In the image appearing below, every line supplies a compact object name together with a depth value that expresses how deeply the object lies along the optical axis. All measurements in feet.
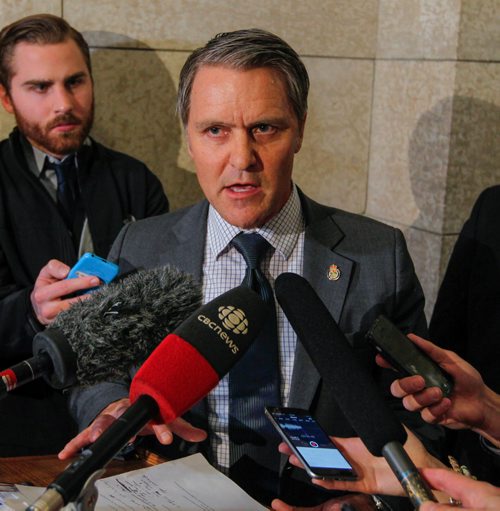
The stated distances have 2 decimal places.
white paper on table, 4.24
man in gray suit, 5.52
